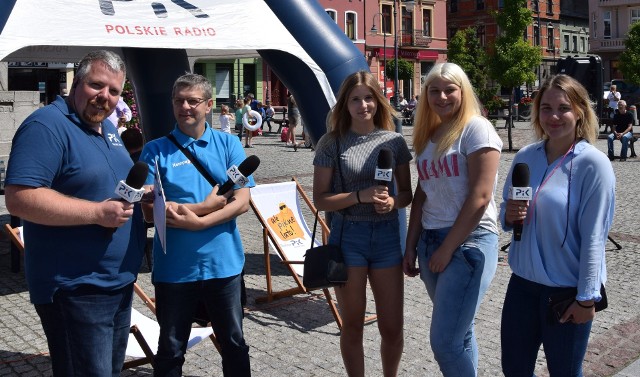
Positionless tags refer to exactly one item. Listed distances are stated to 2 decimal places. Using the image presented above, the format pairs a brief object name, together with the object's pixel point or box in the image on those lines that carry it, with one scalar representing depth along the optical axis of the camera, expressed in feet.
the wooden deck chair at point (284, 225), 19.83
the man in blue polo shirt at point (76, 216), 8.53
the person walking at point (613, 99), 89.71
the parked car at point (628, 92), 112.27
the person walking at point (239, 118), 74.08
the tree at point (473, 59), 71.00
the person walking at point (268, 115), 90.48
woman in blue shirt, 9.53
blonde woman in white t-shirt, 10.59
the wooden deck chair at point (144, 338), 13.44
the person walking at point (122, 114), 37.54
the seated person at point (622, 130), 58.75
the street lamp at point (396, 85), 127.24
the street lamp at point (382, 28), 146.48
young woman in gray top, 12.16
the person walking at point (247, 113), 71.61
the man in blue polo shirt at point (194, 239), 11.18
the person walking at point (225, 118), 71.26
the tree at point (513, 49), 66.74
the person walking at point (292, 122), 70.49
